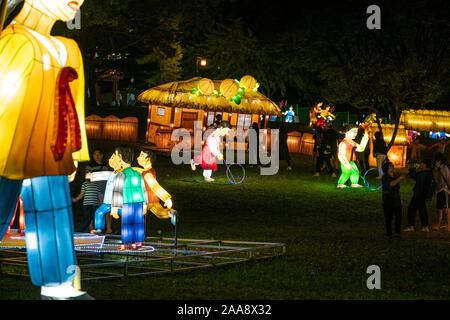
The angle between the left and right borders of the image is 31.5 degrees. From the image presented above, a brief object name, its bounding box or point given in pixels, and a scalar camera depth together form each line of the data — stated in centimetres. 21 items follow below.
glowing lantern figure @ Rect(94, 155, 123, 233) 1188
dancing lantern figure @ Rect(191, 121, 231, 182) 2398
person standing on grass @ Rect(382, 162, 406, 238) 1490
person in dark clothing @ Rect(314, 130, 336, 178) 2661
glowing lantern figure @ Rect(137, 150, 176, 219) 1285
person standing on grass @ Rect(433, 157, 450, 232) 1583
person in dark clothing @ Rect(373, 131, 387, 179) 2625
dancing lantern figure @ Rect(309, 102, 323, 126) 4741
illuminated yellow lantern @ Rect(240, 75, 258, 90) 3543
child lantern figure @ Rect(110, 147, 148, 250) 1164
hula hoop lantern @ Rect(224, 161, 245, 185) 2447
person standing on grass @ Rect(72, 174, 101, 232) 1427
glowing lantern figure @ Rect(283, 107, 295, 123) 5828
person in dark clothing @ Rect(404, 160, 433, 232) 1590
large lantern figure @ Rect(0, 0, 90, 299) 707
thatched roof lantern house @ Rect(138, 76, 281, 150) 3472
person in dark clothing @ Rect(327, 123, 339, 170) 2670
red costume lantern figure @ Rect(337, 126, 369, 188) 2364
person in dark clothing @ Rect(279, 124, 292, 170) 2962
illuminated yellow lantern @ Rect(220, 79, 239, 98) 3453
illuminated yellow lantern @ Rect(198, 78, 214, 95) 3434
